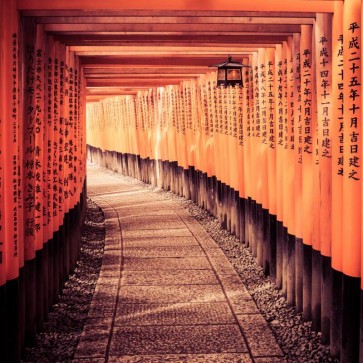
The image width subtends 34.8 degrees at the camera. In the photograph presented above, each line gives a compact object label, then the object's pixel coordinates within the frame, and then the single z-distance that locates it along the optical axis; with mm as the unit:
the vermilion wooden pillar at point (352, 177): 5570
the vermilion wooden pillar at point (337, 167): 6039
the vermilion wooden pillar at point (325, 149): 6591
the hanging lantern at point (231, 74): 9797
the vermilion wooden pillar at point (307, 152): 7398
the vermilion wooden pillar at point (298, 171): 7734
